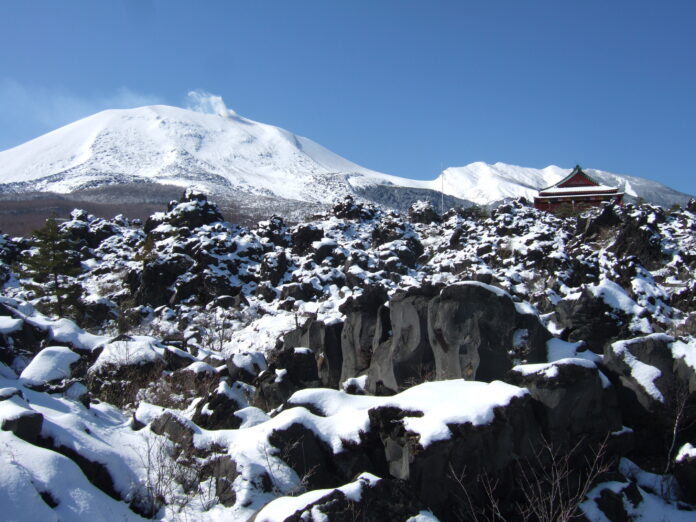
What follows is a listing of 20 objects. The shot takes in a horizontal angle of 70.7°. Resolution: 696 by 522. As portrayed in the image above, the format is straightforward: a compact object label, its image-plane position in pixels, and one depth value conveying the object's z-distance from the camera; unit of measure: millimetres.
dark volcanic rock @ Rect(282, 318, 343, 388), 15245
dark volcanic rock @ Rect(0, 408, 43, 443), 6078
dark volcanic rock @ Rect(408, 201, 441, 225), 49750
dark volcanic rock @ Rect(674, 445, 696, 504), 7668
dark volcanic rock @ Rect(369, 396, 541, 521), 6648
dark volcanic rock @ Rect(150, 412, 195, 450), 7809
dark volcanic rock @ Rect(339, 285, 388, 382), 14516
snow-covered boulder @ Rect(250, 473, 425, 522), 5191
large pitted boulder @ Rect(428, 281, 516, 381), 10438
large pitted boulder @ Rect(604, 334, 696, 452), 8828
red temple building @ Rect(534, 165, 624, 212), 44969
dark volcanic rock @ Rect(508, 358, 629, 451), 7844
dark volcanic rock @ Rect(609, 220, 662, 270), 23859
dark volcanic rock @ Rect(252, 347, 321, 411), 12133
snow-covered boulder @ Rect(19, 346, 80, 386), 9398
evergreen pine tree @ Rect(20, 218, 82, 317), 24422
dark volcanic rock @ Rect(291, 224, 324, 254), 35719
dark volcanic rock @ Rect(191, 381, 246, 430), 9227
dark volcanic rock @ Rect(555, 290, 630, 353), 12797
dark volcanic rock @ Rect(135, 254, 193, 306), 28094
